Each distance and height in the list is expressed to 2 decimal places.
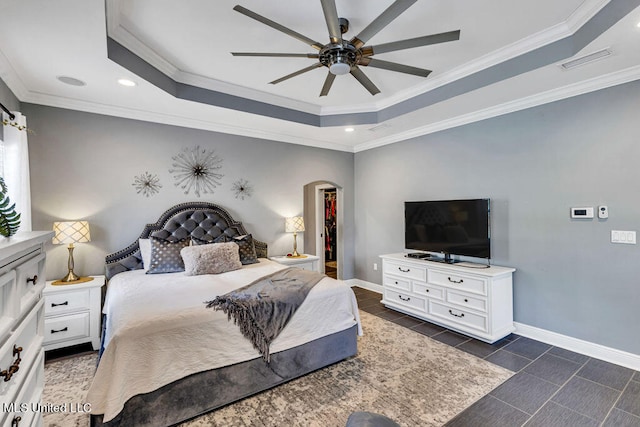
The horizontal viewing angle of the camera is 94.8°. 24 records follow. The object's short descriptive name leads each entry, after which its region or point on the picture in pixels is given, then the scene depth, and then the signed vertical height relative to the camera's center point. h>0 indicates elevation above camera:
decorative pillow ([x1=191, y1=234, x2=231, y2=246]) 3.70 -0.36
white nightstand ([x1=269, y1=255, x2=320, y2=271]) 4.51 -0.79
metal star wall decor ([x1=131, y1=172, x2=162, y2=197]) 3.78 +0.40
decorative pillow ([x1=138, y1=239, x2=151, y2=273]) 3.51 -0.45
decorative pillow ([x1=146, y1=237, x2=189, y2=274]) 3.39 -0.50
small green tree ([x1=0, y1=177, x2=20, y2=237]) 1.23 -0.02
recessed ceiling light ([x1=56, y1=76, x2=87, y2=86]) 2.84 +1.34
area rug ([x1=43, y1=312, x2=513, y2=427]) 2.14 -1.51
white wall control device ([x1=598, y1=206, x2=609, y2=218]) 2.90 -0.08
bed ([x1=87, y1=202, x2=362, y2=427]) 1.87 -1.02
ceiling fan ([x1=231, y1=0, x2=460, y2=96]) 1.83 +1.18
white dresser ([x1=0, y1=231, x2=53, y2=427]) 0.97 -0.42
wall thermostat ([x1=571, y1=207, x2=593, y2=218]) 3.00 -0.08
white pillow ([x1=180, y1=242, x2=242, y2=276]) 3.34 -0.54
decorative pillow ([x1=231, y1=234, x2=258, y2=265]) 4.03 -0.51
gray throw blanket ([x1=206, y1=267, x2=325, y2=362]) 2.33 -0.78
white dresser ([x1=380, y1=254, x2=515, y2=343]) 3.31 -1.09
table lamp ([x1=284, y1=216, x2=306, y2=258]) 4.83 -0.25
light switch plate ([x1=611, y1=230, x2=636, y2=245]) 2.76 -0.31
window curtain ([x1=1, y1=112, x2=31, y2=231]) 2.64 +0.50
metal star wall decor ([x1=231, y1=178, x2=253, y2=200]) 4.52 +0.37
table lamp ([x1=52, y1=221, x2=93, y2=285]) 3.11 -0.21
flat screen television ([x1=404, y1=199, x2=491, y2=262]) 3.60 -0.26
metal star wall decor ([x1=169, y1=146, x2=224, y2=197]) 4.06 +0.62
